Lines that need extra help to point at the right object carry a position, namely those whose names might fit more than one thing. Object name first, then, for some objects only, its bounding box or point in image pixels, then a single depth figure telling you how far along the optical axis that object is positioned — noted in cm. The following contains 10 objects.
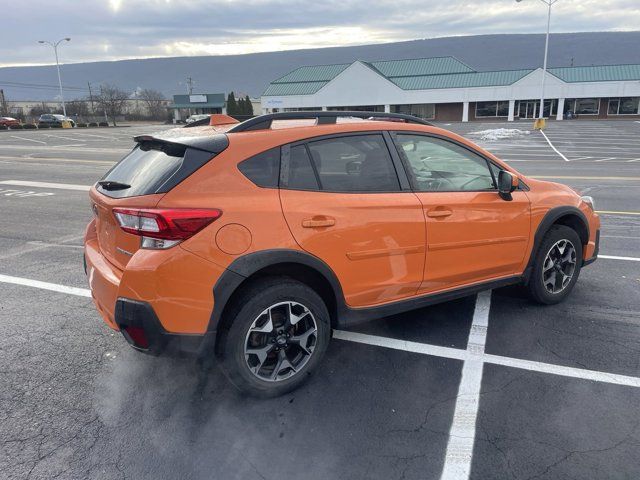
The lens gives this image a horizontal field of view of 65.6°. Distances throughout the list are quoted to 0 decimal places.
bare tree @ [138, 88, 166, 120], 9925
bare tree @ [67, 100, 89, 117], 8731
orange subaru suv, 282
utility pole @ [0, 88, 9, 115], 7886
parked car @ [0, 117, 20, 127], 5262
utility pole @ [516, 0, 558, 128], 3960
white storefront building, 5603
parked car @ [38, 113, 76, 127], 5816
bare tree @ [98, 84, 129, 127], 8665
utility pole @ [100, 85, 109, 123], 8493
